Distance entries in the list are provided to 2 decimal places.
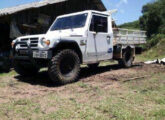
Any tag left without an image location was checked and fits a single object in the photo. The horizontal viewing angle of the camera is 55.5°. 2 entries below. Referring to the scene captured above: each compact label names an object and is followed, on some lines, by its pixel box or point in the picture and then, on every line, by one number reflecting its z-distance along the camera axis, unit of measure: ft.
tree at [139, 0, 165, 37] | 72.50
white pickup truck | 14.59
